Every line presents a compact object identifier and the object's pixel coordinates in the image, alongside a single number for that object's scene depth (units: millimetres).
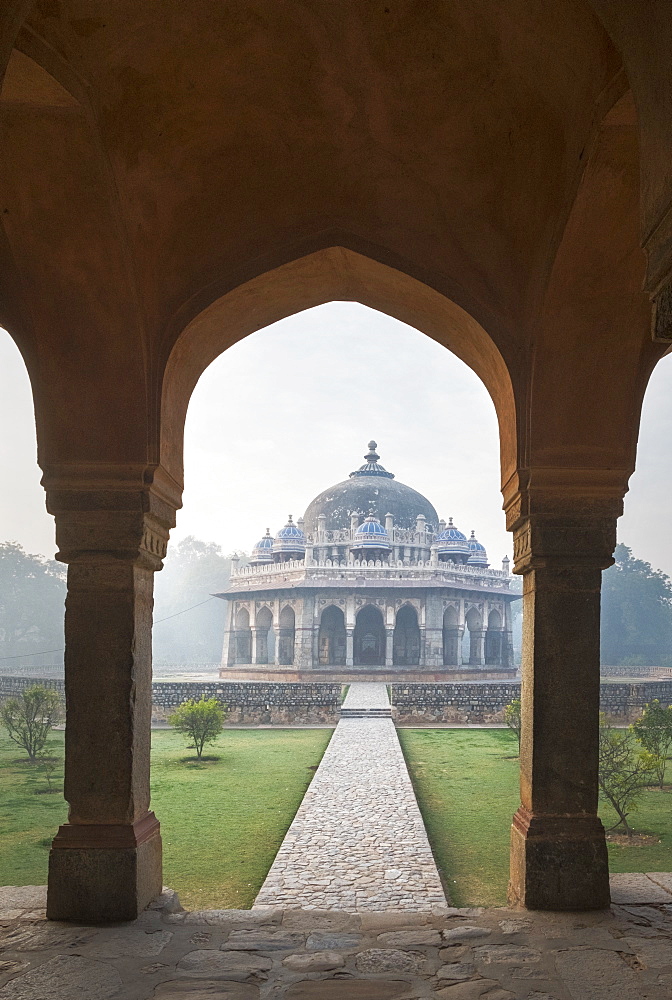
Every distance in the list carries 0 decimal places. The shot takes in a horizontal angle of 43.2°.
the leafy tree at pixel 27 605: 45000
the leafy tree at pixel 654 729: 10836
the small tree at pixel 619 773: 7878
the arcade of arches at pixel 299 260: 3441
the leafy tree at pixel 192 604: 59375
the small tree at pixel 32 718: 12492
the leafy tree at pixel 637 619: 44344
